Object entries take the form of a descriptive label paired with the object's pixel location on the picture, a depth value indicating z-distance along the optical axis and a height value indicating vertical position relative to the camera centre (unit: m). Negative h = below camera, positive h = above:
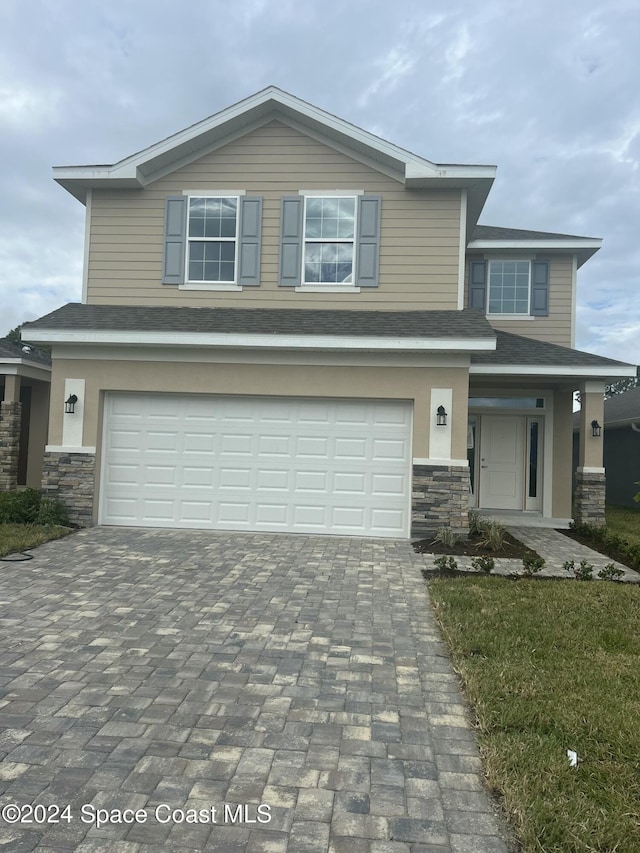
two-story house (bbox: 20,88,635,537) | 8.97 +1.63
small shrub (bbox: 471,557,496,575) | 6.96 -1.46
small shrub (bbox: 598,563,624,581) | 6.83 -1.48
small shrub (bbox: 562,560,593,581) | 6.84 -1.48
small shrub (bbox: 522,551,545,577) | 6.91 -1.43
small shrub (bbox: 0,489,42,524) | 9.02 -1.29
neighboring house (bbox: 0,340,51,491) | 12.23 +0.44
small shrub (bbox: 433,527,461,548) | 8.39 -1.37
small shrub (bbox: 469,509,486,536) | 9.16 -1.27
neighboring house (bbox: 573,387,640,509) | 16.89 +0.12
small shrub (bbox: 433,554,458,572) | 6.95 -1.47
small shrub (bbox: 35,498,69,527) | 8.91 -1.32
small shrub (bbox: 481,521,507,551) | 8.38 -1.36
